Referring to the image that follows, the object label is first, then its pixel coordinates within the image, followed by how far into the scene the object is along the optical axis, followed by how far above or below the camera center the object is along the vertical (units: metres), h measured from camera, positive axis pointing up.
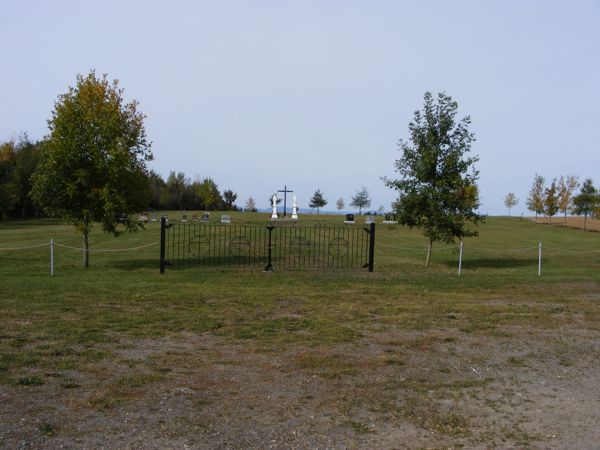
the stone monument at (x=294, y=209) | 57.06 +0.18
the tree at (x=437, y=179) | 19.23 +1.20
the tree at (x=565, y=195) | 55.50 +2.12
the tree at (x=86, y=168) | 17.39 +1.22
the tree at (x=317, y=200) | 83.75 +1.67
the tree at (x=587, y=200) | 48.22 +1.50
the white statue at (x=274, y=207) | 54.93 +0.29
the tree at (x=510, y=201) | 77.22 +1.96
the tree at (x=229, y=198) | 93.81 +1.97
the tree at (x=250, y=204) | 95.19 +1.02
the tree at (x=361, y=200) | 84.19 +1.83
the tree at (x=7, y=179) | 50.51 +2.61
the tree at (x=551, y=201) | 55.38 +1.50
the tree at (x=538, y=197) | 56.56 +1.92
